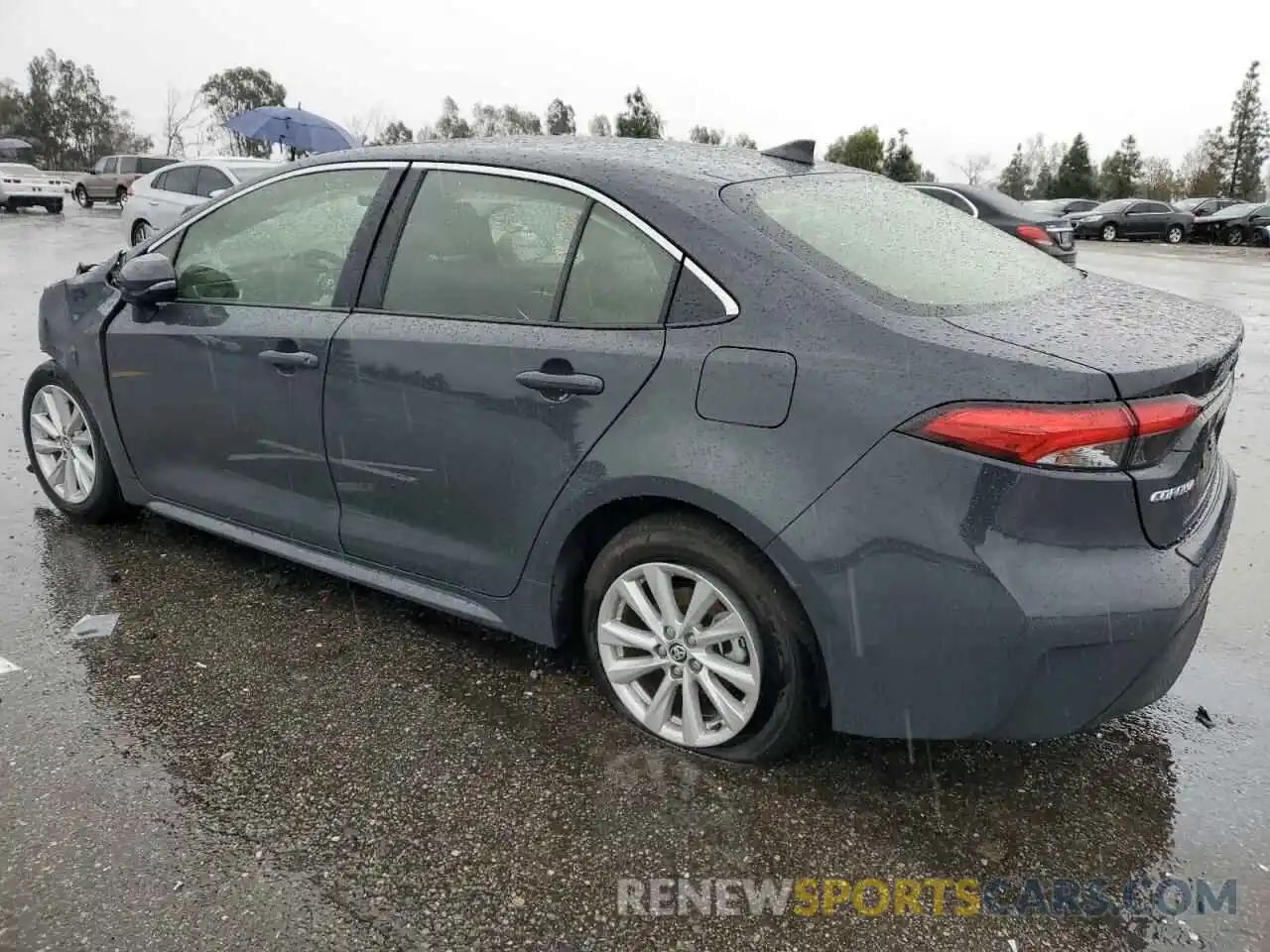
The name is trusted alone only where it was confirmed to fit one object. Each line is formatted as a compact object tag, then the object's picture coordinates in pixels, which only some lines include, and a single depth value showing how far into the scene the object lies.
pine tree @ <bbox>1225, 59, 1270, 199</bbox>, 61.31
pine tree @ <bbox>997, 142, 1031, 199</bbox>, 86.69
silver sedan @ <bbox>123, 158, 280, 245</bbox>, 13.81
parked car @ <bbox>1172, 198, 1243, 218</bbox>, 33.62
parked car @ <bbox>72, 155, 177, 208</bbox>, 32.66
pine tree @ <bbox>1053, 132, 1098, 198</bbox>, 63.12
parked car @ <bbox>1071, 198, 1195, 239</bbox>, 32.09
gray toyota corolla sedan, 2.26
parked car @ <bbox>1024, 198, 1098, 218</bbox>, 38.56
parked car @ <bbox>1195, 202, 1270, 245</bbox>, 30.28
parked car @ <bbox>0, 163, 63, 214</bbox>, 29.94
